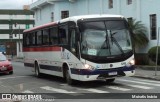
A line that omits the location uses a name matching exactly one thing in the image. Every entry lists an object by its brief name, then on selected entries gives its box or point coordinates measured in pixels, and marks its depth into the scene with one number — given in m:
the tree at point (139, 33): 32.03
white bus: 16.55
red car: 27.68
